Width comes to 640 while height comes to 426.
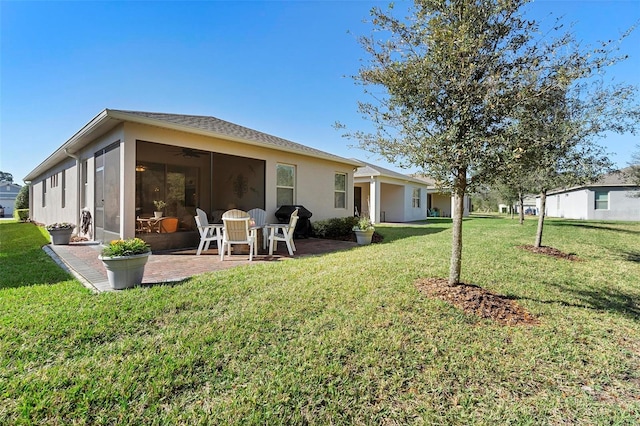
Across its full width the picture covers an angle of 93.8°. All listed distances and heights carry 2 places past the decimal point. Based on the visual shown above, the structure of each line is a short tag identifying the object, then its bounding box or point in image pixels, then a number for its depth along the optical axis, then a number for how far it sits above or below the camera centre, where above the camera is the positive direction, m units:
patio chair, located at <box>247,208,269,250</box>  8.57 -0.23
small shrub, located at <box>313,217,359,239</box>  11.05 -0.69
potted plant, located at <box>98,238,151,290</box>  4.18 -0.76
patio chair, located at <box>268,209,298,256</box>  7.50 -0.63
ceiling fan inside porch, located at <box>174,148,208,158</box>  11.08 +2.11
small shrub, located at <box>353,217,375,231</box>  9.21 -0.50
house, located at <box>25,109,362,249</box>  7.30 +1.25
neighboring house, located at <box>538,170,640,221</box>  22.75 +0.77
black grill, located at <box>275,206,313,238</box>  10.27 -0.32
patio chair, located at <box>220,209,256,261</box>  6.61 -0.47
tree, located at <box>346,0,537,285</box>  3.63 +1.67
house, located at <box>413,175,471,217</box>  28.84 +0.41
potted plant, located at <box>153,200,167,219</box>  11.27 +0.13
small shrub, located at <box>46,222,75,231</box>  8.44 -0.54
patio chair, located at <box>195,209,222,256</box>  7.03 -0.46
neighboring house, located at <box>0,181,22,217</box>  41.16 +1.87
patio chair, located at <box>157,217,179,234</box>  9.41 -0.52
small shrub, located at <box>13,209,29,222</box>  21.45 -0.46
